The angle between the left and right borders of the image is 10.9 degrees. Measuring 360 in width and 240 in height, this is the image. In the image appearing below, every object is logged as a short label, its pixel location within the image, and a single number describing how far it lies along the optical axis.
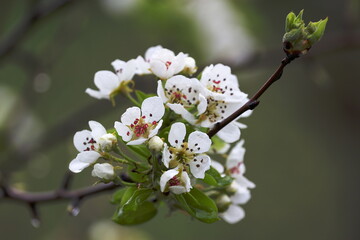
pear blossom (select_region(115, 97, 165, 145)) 1.17
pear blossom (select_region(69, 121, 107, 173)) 1.17
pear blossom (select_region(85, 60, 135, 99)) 1.23
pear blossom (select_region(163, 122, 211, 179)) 1.16
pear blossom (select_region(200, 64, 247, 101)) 1.19
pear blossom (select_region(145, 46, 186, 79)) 1.19
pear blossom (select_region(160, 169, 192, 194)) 1.14
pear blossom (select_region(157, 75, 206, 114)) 1.18
